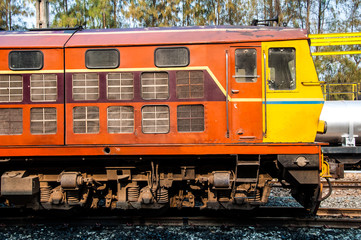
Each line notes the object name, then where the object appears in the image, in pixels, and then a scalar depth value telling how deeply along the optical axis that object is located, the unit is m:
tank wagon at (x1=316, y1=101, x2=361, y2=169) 10.52
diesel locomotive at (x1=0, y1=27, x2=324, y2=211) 5.40
